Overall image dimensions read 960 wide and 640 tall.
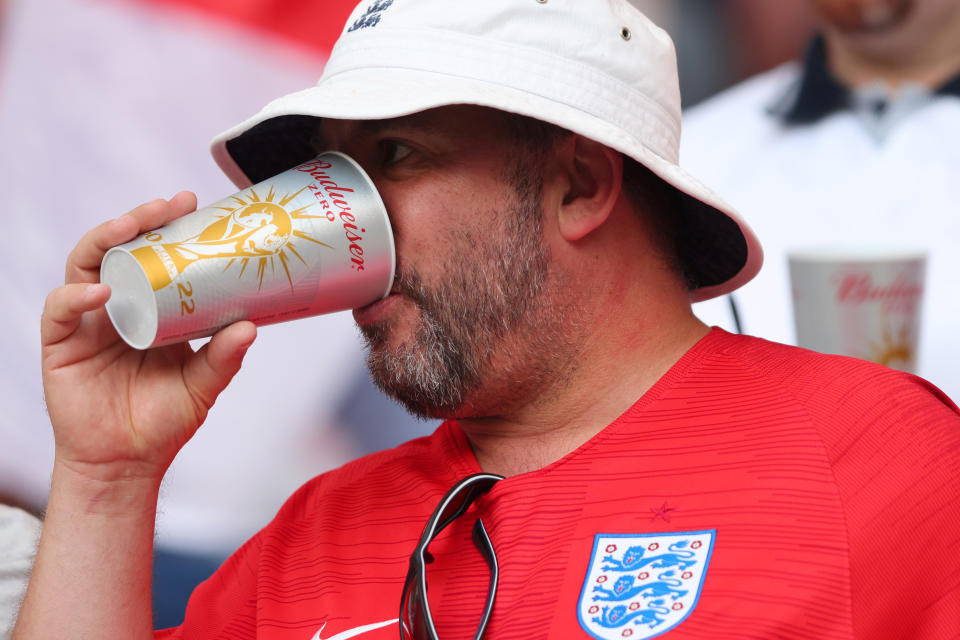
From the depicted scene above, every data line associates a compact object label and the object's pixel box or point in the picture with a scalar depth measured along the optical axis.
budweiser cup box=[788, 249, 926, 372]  5.71
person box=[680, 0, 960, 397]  5.87
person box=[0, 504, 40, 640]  5.63
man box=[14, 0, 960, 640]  5.40
